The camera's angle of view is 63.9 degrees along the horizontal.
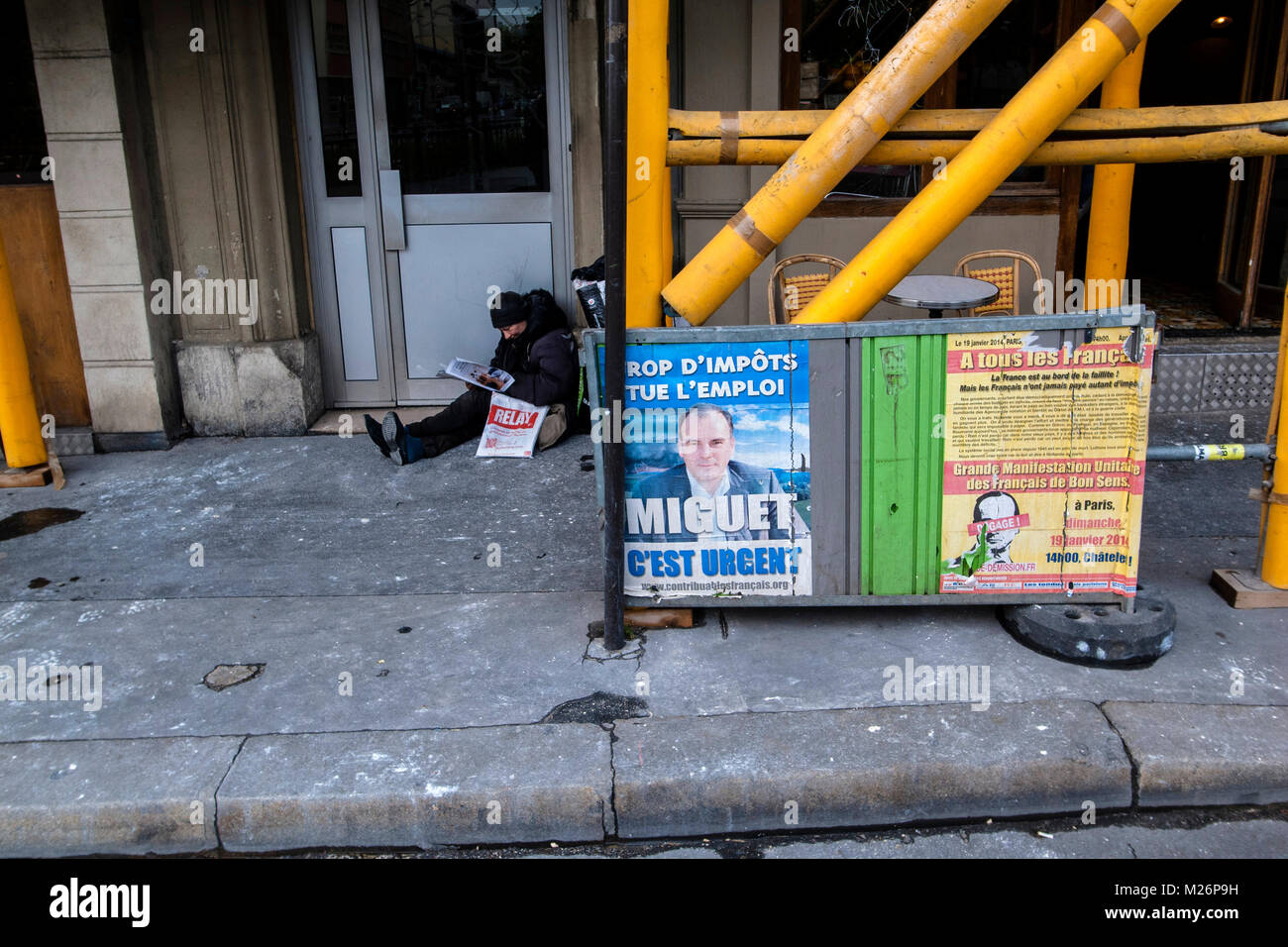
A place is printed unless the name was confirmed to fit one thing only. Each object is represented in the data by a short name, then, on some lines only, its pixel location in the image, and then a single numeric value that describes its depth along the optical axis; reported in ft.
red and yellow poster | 12.67
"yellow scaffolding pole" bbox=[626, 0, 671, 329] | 12.30
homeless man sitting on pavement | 21.75
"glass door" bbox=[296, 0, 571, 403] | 22.93
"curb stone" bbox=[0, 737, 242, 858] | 10.87
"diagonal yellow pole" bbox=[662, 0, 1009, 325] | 12.58
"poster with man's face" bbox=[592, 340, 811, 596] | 13.00
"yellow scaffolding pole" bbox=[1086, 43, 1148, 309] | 17.49
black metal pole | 11.20
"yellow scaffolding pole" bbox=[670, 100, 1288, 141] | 13.00
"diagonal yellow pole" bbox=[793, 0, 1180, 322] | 12.63
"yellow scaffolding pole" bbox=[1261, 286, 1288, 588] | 13.80
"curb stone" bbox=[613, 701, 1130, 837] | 11.03
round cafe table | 16.99
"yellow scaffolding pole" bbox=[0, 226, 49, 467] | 19.62
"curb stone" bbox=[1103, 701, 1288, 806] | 11.10
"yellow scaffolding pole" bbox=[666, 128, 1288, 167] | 13.02
